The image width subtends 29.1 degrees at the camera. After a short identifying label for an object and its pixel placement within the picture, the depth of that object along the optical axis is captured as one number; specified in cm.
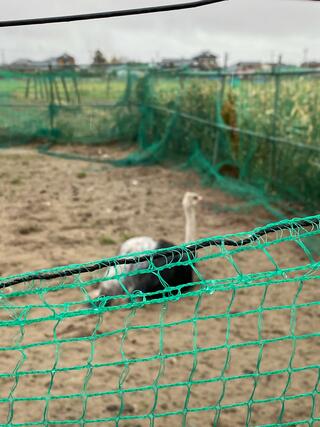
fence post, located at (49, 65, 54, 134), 1569
